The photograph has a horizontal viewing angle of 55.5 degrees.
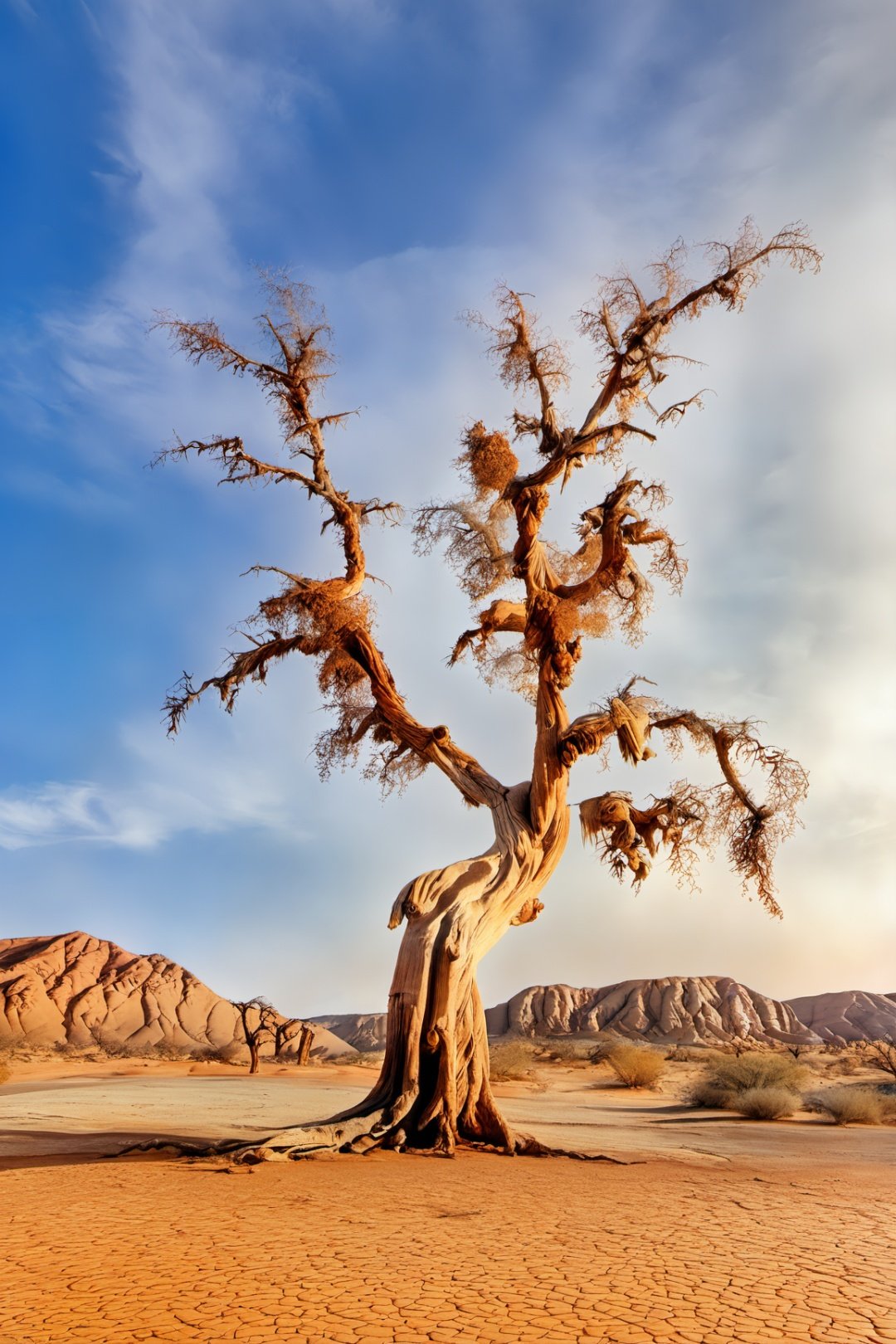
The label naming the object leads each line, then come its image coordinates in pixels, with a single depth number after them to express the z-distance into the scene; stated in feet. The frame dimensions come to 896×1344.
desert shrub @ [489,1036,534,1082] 90.27
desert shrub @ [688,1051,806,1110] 69.00
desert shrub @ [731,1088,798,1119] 61.52
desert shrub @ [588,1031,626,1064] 112.78
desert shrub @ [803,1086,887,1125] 60.70
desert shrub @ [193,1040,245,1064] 124.57
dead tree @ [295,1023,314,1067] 108.78
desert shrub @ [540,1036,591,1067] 120.78
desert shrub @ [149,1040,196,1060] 149.79
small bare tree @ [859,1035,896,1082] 87.30
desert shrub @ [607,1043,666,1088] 89.30
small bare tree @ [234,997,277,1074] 95.04
